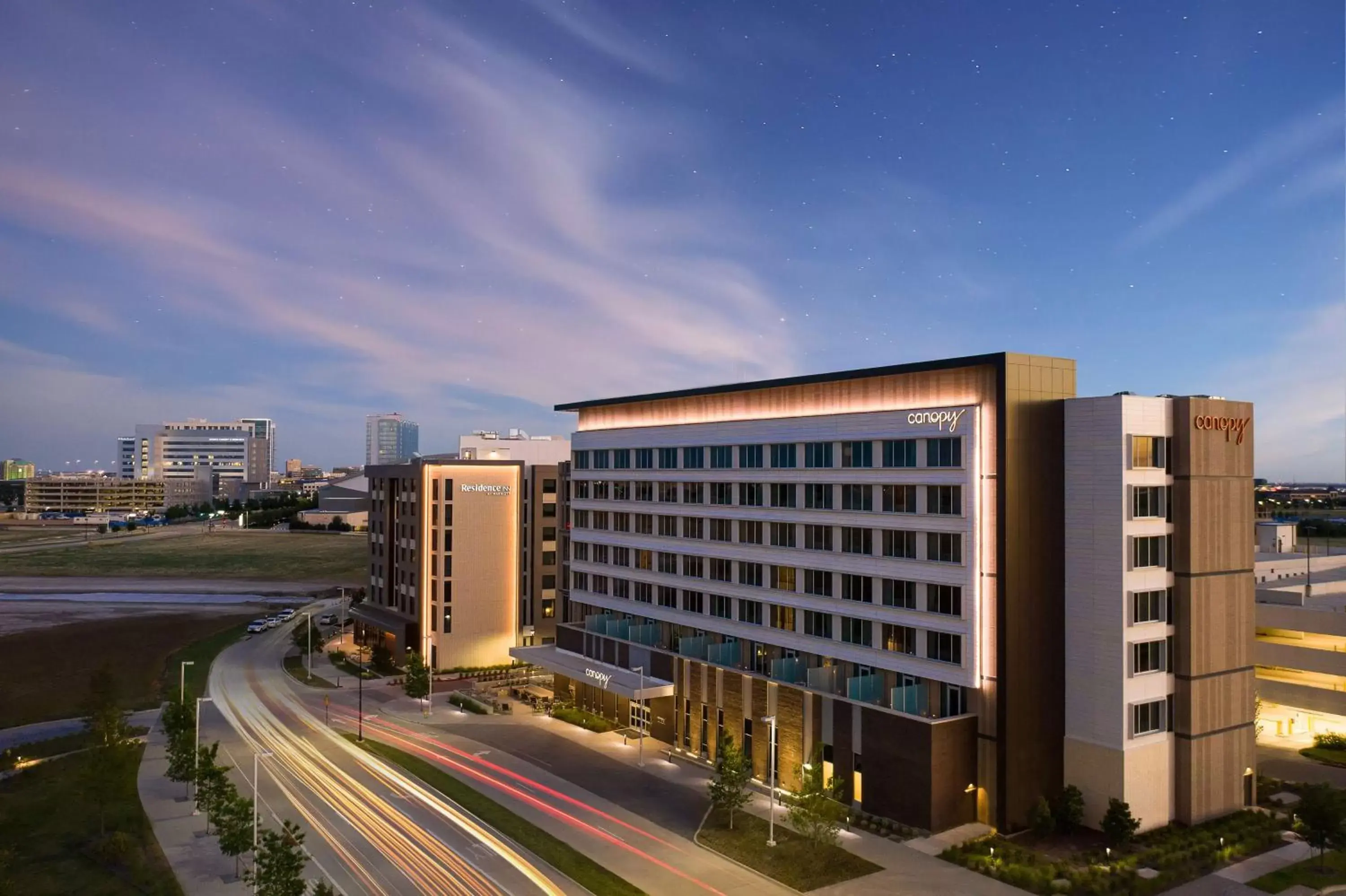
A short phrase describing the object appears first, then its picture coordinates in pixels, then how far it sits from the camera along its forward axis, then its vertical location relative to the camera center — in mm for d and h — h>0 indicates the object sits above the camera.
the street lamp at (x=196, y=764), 48750 -17142
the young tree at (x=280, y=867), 33344 -16129
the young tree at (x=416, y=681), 75188 -18966
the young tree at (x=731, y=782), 46531 -17108
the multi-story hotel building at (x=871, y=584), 45656 -7276
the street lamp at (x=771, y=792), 43562 -16691
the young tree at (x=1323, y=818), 40125 -16386
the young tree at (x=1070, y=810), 44438 -17723
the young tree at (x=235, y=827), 39750 -17045
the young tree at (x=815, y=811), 41219 -16880
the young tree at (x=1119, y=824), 42719 -17653
